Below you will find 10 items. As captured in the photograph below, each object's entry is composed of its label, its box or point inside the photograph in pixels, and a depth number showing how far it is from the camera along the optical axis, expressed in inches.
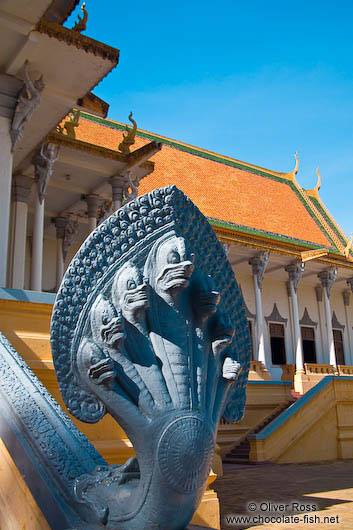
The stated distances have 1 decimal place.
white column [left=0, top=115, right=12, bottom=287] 218.4
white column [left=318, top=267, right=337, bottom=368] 665.0
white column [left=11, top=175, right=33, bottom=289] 338.6
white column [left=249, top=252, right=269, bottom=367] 600.4
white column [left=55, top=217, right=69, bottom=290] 458.3
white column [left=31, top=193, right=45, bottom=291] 318.0
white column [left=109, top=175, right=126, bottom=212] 390.0
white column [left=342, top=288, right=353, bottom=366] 763.5
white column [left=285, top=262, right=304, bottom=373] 640.4
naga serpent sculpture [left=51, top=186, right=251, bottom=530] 59.3
